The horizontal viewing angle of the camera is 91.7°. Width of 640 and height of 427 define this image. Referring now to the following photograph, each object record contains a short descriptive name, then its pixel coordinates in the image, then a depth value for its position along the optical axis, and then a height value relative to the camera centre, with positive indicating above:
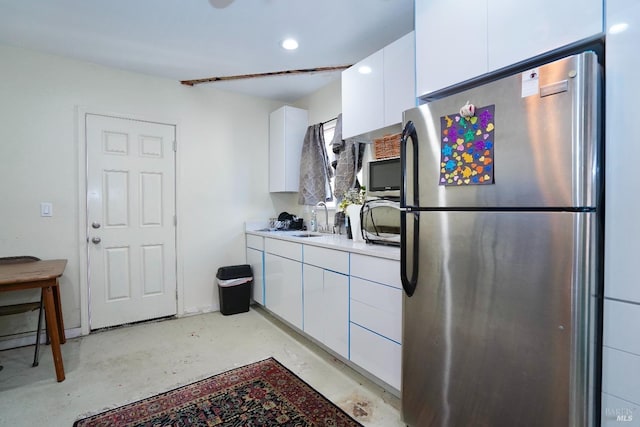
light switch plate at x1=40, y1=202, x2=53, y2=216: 2.80 +0.01
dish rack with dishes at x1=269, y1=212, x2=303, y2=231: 3.84 -0.18
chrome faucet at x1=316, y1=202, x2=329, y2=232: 3.43 -0.09
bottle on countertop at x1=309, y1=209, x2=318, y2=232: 3.62 -0.15
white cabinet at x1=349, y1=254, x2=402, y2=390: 1.85 -0.70
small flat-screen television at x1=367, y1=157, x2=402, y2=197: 2.38 +0.25
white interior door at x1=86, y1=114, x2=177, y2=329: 3.03 -0.11
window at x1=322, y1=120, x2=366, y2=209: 3.43 +0.76
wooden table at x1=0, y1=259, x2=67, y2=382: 2.05 -0.49
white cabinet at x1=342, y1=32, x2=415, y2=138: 2.12 +0.90
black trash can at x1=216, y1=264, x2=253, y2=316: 3.49 -0.90
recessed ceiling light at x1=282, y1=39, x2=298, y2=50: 2.56 +1.39
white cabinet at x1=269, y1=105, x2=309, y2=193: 3.73 +0.79
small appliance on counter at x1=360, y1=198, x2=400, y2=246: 2.20 -0.10
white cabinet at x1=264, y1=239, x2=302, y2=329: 2.83 -0.71
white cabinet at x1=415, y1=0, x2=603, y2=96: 1.16 +0.75
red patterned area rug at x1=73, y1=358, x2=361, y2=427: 1.78 -1.21
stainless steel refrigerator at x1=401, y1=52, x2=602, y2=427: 1.07 -0.17
